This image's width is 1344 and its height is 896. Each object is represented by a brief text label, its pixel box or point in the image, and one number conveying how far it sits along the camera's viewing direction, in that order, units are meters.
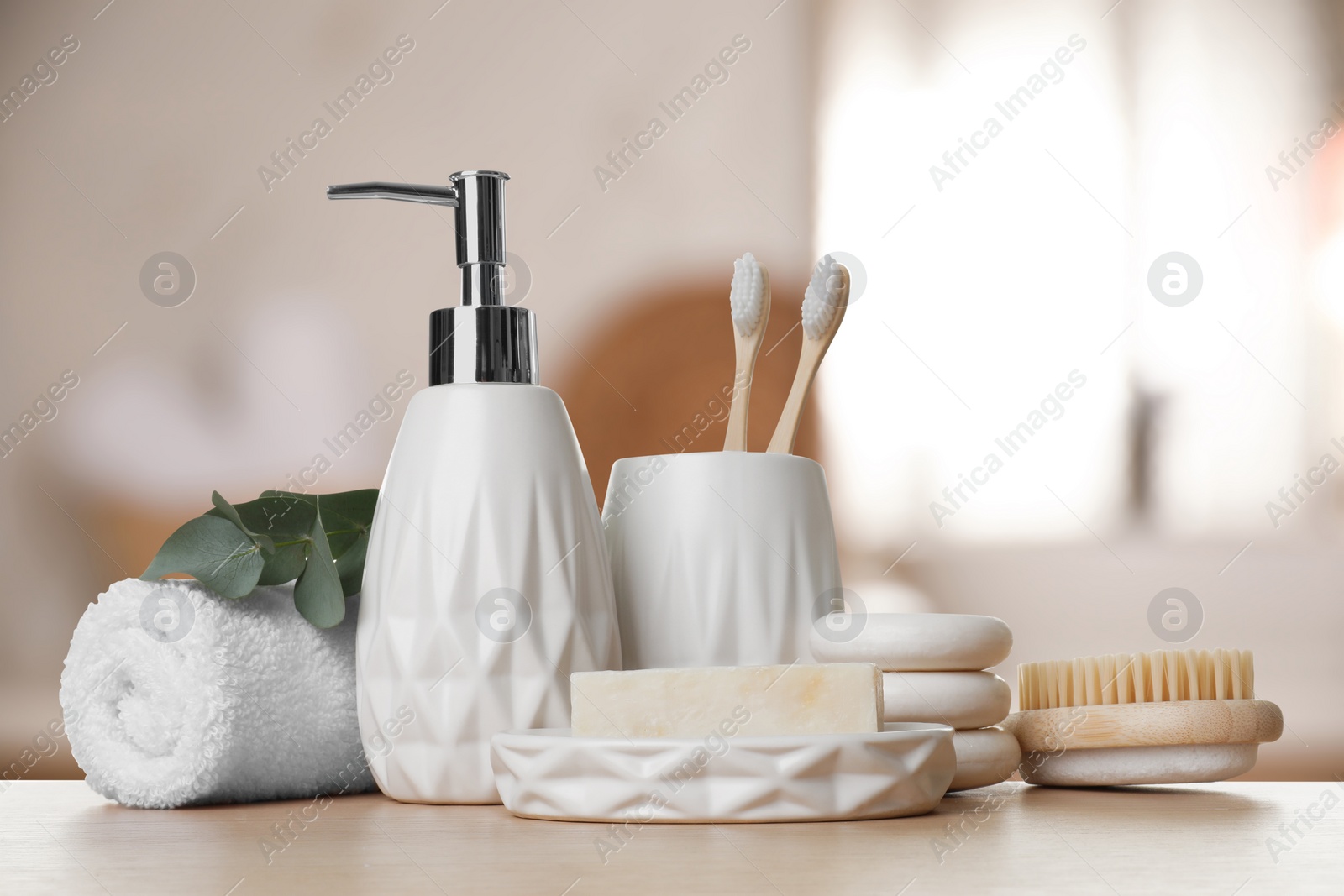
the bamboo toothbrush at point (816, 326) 0.96
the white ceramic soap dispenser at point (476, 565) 0.92
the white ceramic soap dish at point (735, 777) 0.84
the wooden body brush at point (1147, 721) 0.91
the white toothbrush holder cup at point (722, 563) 0.94
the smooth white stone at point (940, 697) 0.91
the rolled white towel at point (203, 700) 0.92
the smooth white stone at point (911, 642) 0.91
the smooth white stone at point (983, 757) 0.92
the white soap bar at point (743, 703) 0.86
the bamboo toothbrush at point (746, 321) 0.97
